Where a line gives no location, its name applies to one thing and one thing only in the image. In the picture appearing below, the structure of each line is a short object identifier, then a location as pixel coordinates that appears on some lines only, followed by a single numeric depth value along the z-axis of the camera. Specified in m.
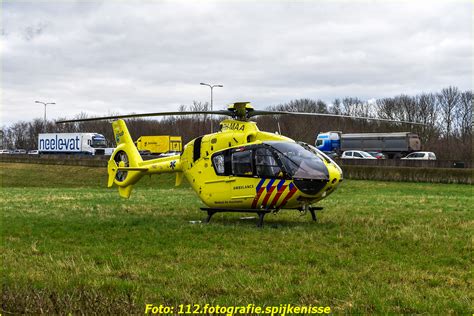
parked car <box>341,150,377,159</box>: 57.37
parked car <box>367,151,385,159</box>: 62.38
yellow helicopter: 13.55
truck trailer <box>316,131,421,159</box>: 64.81
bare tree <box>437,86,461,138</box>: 92.19
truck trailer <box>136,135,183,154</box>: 76.25
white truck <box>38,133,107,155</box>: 82.00
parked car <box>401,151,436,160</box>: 58.38
